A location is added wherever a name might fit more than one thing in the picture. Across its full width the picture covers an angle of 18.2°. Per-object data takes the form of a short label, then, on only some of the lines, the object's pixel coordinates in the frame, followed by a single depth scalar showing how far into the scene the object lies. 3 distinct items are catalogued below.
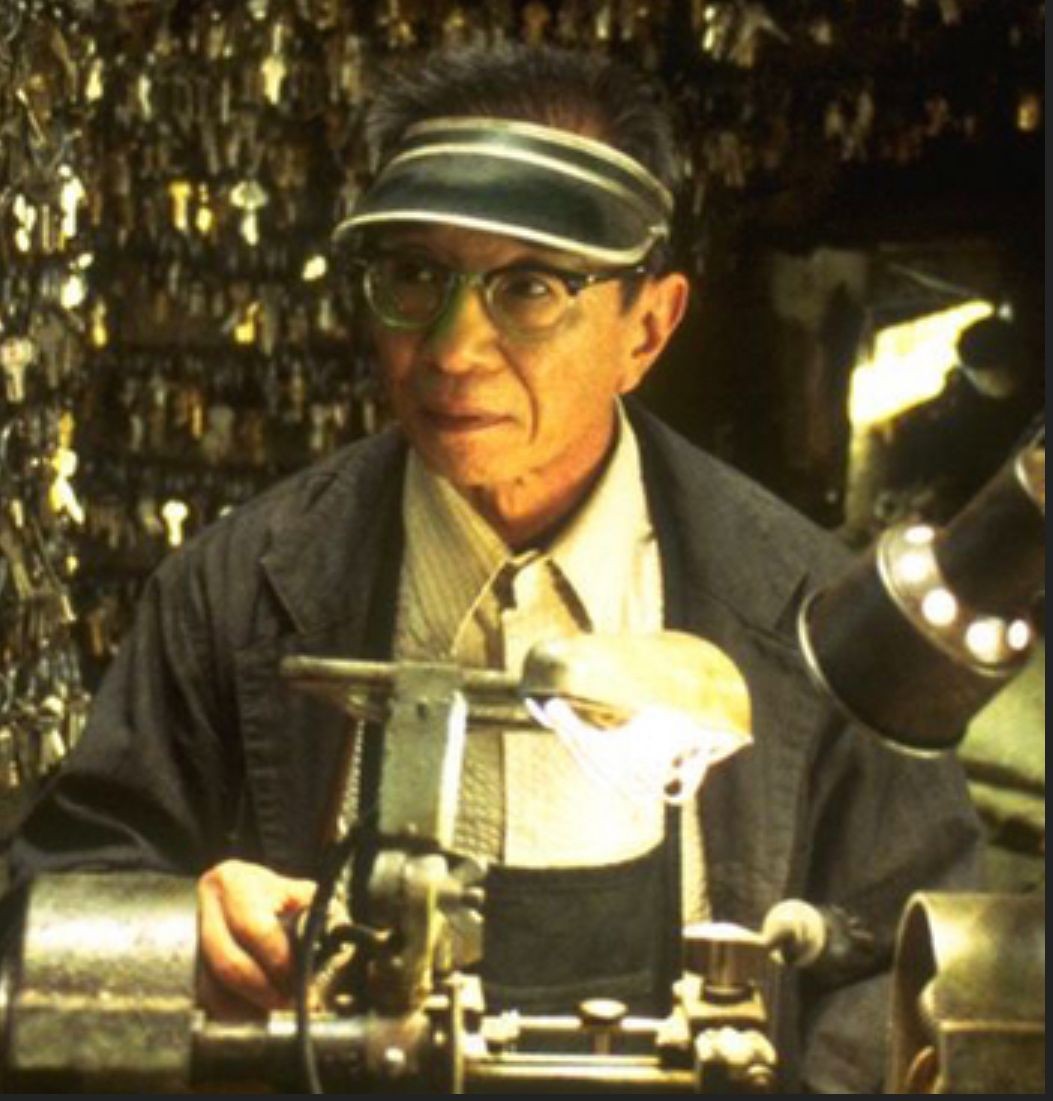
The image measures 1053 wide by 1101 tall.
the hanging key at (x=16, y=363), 2.10
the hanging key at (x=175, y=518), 2.08
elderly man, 1.76
